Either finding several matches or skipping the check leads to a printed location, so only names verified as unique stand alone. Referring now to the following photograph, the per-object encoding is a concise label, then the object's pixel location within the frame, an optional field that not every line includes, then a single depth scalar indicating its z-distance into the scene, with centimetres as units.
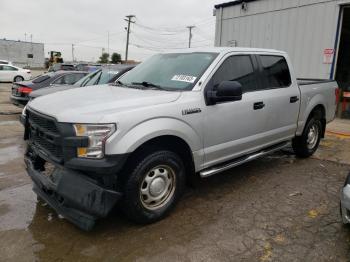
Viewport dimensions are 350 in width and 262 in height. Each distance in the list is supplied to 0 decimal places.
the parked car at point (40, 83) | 949
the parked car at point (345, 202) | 293
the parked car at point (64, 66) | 2337
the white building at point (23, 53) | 6097
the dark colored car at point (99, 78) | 746
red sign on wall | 963
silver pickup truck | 295
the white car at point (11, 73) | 2394
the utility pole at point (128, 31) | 4879
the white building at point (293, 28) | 962
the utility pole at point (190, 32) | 6450
